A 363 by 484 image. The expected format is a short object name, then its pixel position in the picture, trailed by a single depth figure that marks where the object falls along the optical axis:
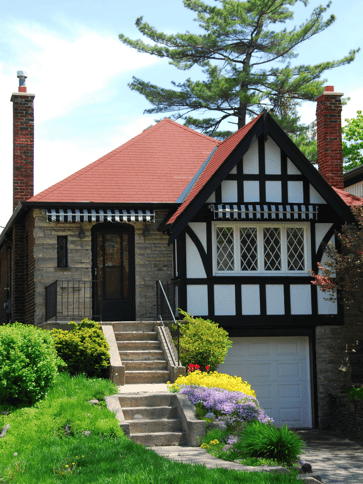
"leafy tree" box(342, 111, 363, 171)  33.78
